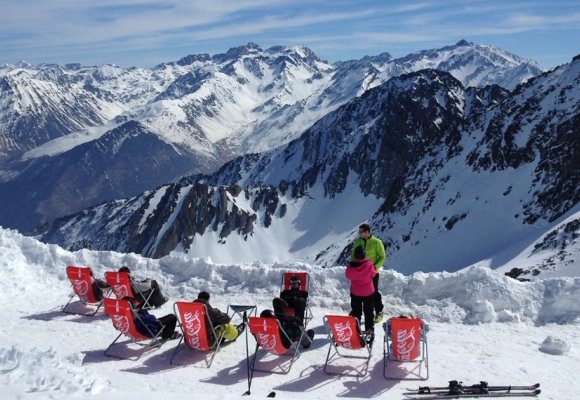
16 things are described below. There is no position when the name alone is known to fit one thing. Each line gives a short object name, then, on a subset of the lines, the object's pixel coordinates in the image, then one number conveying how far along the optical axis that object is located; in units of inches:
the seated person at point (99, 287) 579.8
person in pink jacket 445.4
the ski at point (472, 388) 359.9
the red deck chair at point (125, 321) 441.7
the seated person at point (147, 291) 564.3
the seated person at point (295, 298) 471.2
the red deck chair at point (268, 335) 405.7
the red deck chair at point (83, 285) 577.3
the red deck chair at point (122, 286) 567.5
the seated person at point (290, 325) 429.4
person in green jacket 491.2
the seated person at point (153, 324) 449.4
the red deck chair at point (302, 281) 545.6
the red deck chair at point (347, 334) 404.8
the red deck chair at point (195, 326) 424.8
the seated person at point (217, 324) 439.6
